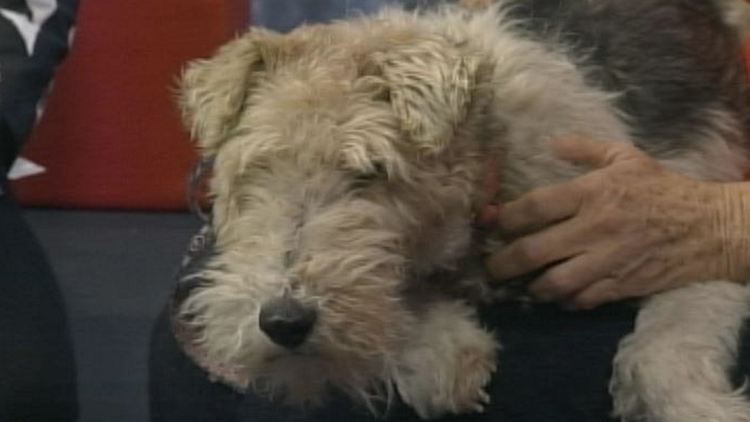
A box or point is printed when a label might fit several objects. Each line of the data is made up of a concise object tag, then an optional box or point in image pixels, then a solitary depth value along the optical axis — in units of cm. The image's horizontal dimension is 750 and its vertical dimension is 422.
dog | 252
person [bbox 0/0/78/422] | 287
